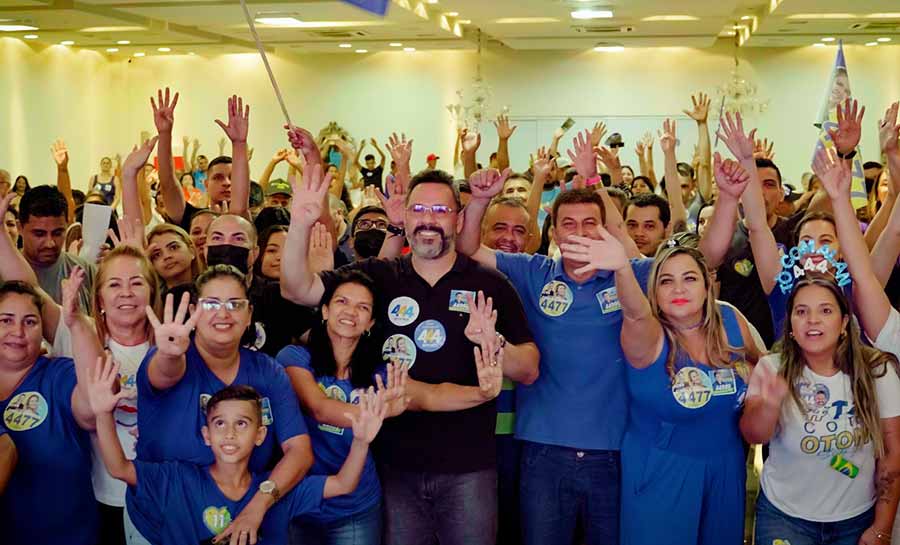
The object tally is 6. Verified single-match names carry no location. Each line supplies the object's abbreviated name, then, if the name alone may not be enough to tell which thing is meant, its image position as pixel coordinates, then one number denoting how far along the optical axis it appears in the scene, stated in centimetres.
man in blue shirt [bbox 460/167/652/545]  347
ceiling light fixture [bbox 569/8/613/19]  1245
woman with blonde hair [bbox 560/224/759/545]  324
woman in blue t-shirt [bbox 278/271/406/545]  322
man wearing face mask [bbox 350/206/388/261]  448
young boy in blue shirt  299
